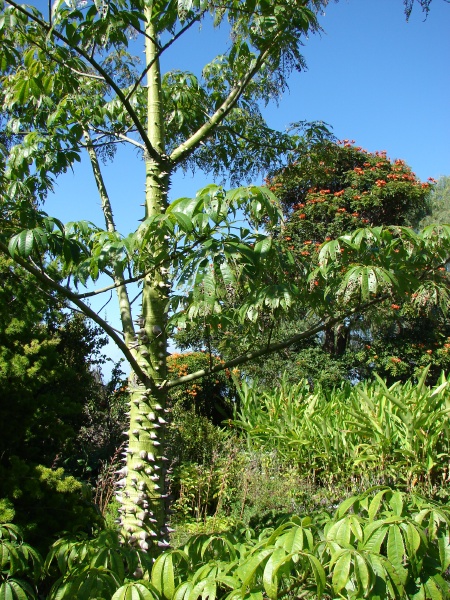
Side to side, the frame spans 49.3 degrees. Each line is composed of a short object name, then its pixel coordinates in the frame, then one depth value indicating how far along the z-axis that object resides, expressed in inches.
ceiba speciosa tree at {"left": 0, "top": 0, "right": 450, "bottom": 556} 64.1
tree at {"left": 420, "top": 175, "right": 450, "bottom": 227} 541.3
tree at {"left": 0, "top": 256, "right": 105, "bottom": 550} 126.1
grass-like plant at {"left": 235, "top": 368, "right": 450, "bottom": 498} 183.2
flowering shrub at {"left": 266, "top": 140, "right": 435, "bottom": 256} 392.2
